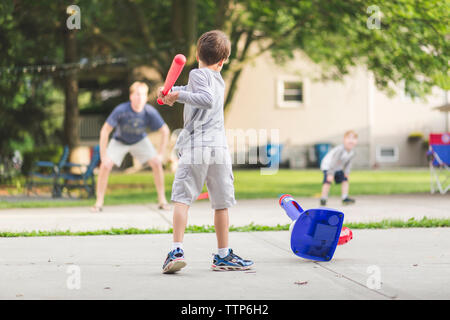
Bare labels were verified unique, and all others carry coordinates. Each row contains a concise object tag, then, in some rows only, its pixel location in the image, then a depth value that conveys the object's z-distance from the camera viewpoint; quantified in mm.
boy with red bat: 4750
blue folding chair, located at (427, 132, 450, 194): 12117
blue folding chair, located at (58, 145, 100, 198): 12031
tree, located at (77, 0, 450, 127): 12031
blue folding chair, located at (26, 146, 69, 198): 12348
